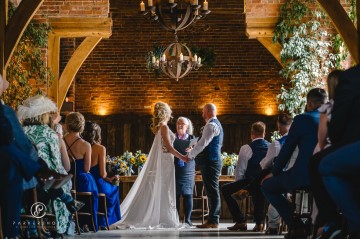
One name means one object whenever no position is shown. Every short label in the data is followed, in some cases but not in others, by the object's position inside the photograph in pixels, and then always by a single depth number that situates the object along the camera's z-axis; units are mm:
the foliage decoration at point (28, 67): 11305
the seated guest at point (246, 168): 9039
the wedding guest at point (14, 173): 5184
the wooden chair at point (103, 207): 9034
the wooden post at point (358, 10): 7729
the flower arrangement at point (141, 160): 11675
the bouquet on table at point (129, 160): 11734
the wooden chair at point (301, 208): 6105
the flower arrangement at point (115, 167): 9438
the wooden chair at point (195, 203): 13041
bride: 9469
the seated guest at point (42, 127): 6586
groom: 9219
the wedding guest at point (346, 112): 4332
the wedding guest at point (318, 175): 5047
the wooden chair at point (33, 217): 5906
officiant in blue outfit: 9570
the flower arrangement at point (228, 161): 12391
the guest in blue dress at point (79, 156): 8195
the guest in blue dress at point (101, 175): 8914
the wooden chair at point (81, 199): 8010
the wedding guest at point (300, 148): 5930
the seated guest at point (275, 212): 8125
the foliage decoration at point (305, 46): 11742
